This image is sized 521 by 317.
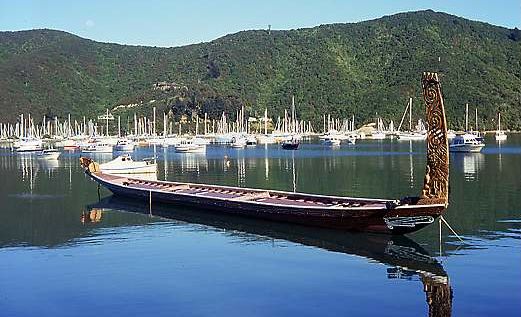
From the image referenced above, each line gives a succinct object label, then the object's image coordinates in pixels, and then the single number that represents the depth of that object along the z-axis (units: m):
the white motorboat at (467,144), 92.06
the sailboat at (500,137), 132.88
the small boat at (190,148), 110.78
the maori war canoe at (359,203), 23.83
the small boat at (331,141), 133.50
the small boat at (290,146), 118.06
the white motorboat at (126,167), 56.78
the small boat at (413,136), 152.75
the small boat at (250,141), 138.62
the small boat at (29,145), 121.12
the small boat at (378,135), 169.88
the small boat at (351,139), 147.79
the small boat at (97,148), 119.86
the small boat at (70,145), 130.93
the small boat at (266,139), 153.38
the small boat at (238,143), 133.75
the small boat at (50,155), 95.03
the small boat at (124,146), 117.00
